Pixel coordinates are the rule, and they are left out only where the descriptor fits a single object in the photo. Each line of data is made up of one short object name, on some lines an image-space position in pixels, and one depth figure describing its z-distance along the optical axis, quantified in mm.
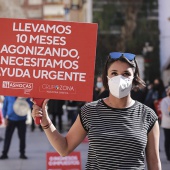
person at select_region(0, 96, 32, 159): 11805
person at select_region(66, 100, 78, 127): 17844
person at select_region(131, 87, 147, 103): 13663
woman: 3883
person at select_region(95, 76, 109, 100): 17375
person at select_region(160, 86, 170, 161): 11406
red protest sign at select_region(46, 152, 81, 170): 8836
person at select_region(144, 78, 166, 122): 16231
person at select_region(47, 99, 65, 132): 17547
